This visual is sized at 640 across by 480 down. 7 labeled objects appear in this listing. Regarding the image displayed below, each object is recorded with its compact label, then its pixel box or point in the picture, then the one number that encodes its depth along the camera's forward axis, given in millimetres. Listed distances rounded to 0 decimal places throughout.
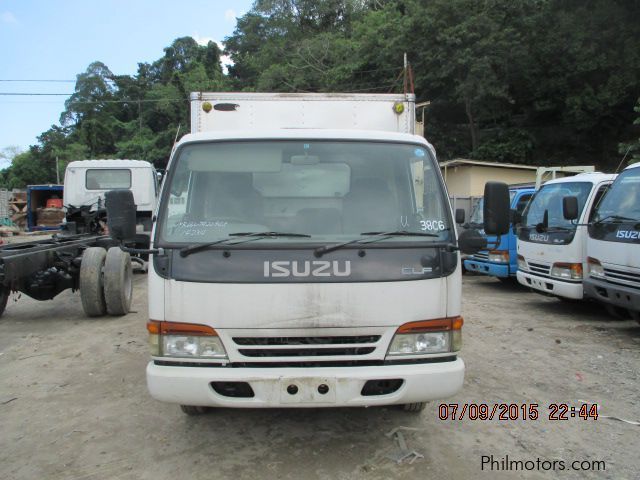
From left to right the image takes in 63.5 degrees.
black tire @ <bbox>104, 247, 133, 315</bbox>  7355
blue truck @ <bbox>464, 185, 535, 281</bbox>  9898
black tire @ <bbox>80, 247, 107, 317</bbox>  7324
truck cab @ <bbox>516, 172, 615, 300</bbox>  7320
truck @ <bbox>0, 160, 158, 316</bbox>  6814
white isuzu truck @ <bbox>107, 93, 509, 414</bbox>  3029
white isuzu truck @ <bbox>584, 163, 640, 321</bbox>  5969
